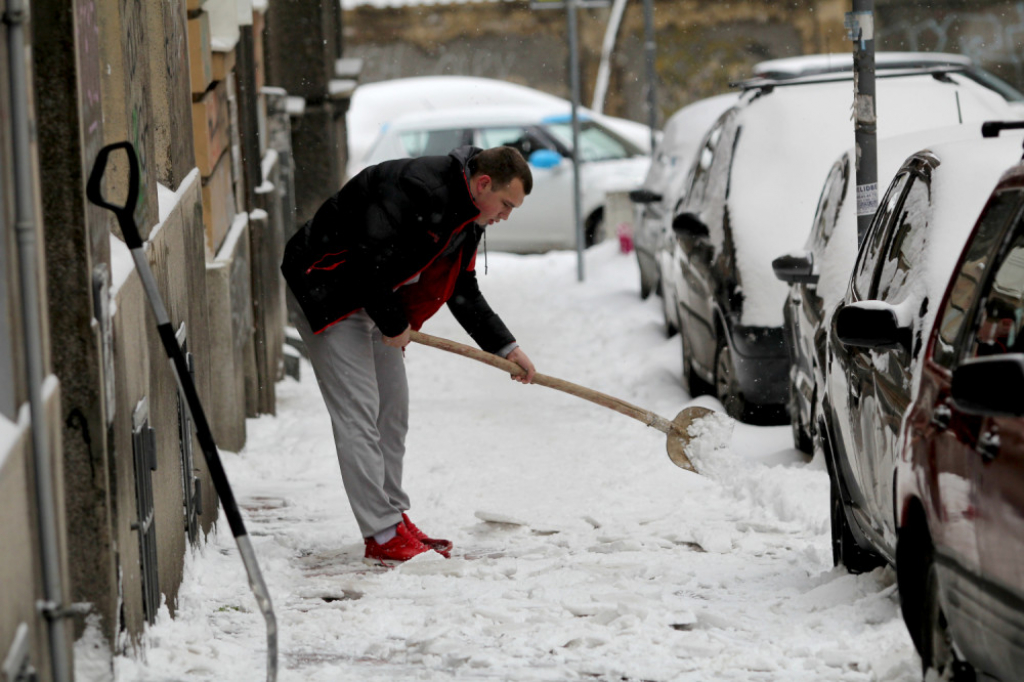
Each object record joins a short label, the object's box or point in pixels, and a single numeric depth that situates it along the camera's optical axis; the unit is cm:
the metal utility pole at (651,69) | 3344
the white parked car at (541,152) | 3628
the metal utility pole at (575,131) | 2978
